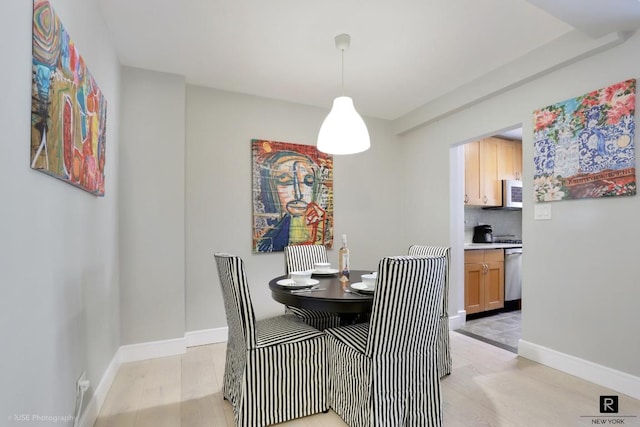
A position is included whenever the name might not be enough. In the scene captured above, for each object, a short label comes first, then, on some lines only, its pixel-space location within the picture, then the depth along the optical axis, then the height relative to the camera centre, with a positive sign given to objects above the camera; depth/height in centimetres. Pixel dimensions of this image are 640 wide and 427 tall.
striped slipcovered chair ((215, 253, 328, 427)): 173 -85
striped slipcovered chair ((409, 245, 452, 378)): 233 -91
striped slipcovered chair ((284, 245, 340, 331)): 253 -43
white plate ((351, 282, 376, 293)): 186 -43
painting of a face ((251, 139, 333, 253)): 336 +22
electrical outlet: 155 -81
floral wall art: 210 +49
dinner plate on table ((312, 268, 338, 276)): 250 -45
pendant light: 228 +61
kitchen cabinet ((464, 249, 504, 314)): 381 -79
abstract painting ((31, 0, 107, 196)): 115 +47
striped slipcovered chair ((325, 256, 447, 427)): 152 -71
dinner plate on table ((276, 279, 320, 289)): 200 -43
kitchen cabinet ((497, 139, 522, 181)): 452 +80
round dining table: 172 -46
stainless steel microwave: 448 +30
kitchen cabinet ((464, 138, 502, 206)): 421 +55
